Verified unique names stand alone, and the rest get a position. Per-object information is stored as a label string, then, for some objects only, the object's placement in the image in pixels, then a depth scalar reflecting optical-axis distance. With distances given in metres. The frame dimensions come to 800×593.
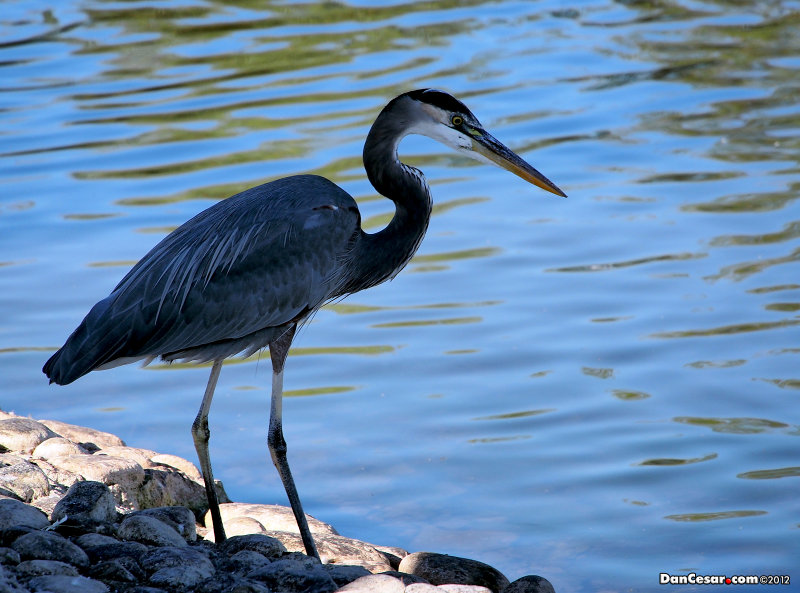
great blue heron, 11.12
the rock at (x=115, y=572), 9.20
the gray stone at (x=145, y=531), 10.21
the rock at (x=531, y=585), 10.43
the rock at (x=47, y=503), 10.77
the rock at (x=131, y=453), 12.60
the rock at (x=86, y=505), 10.26
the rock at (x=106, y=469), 11.59
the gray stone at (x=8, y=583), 8.37
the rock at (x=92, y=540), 9.80
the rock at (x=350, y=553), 11.20
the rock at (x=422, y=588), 9.54
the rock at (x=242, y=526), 11.60
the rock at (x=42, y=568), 8.96
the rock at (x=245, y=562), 9.89
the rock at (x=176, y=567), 9.25
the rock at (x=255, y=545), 10.71
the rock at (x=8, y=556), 9.13
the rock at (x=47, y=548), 9.30
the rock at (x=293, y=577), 9.54
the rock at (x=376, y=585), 9.47
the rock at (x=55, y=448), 12.17
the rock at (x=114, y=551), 9.58
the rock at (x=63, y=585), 8.70
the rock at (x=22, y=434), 12.40
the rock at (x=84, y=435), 13.30
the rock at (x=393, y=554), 11.46
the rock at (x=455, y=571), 10.86
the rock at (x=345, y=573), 10.10
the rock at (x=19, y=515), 9.79
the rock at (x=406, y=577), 10.46
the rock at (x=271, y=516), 12.06
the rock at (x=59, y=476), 11.45
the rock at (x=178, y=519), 10.90
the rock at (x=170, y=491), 11.85
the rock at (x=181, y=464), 13.13
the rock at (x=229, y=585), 9.02
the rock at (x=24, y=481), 10.98
